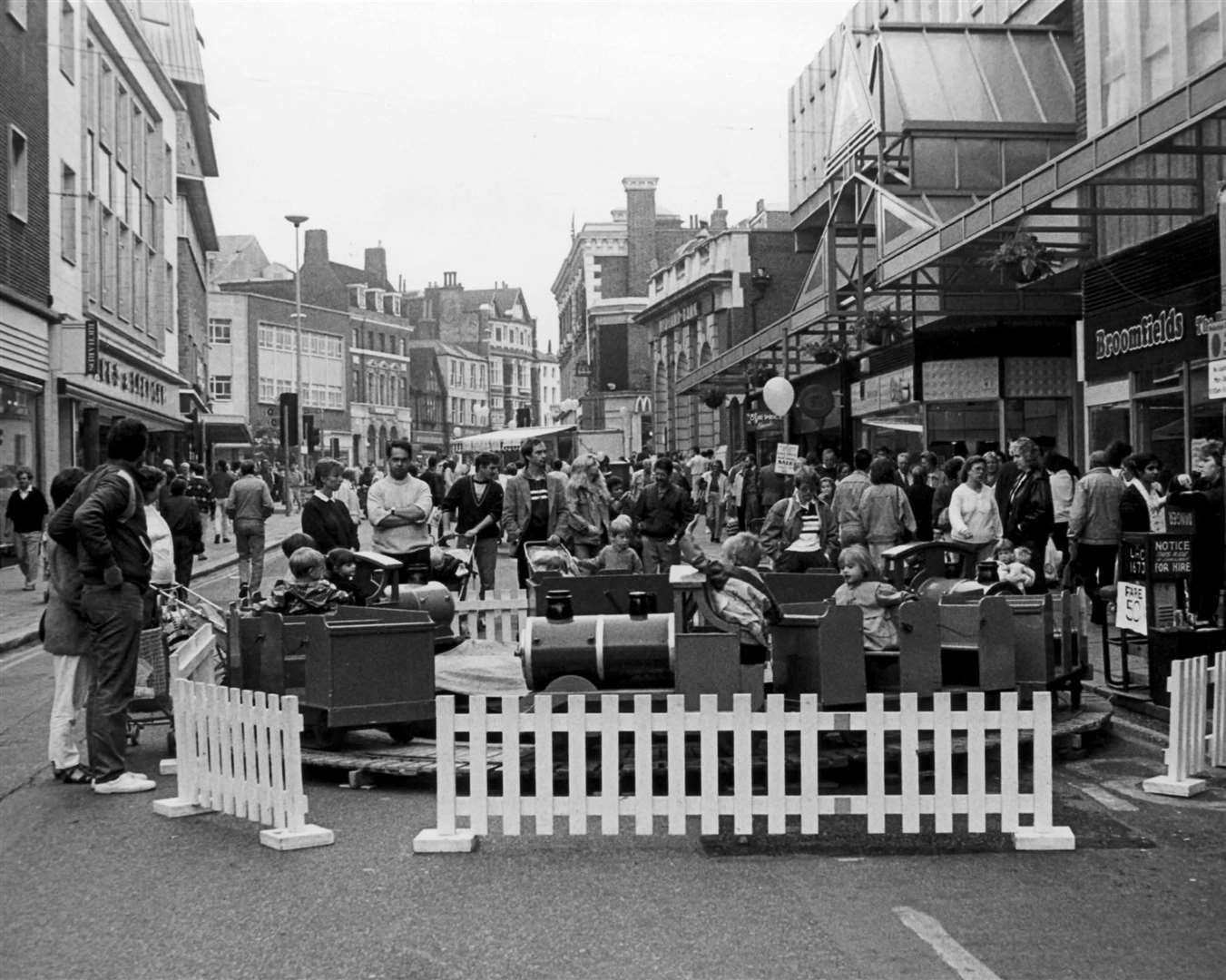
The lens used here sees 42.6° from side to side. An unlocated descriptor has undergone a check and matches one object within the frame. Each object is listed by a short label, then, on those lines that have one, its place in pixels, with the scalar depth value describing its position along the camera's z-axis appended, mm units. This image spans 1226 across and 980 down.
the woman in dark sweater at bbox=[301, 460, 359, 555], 12984
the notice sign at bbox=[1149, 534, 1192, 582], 10102
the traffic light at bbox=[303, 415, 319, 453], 51947
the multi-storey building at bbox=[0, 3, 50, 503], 24453
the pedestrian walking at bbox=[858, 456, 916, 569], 15133
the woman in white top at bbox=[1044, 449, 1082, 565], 16984
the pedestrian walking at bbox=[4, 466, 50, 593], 20016
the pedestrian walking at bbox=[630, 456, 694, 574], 16578
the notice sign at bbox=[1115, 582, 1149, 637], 10258
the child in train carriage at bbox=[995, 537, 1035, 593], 10023
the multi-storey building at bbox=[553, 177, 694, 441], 78875
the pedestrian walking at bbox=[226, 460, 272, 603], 18484
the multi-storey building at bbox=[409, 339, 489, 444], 133375
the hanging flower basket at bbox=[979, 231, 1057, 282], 16844
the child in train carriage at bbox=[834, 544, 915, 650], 8445
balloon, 27938
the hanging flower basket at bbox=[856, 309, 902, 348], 22797
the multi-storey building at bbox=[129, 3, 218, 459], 48281
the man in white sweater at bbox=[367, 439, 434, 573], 13180
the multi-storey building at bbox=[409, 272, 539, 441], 147000
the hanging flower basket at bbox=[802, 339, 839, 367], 27000
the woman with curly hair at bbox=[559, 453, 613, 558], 15555
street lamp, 60194
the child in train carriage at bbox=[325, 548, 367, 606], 10289
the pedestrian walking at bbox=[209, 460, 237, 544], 31375
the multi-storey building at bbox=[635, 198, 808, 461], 52031
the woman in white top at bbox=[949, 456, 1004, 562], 14570
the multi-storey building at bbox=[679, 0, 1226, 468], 17266
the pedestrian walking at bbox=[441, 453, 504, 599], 16172
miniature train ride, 7895
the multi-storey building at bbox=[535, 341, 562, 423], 167000
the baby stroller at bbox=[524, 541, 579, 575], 12238
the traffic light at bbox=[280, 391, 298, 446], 42438
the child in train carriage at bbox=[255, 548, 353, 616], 9062
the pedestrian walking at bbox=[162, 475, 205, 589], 16922
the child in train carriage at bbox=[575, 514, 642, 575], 12523
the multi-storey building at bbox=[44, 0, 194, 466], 28453
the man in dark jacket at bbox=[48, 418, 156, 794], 7777
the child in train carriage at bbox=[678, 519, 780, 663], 8031
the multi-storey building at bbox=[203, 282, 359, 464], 90938
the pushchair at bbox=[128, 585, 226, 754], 9055
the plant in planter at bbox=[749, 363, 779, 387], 33594
